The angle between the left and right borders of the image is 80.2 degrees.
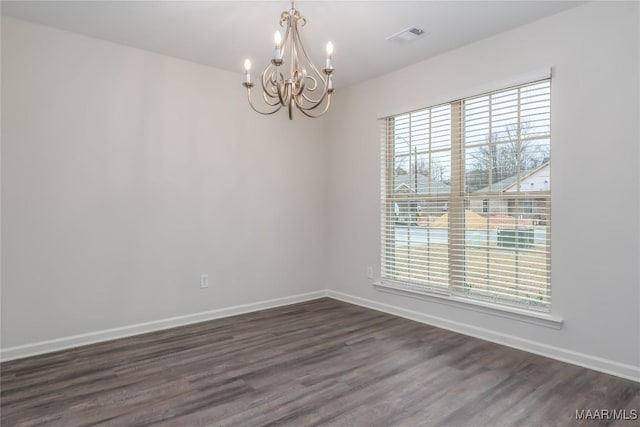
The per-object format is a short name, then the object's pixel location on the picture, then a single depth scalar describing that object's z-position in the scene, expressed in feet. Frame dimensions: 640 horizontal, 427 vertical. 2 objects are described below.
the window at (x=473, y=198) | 9.68
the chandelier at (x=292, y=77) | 6.73
